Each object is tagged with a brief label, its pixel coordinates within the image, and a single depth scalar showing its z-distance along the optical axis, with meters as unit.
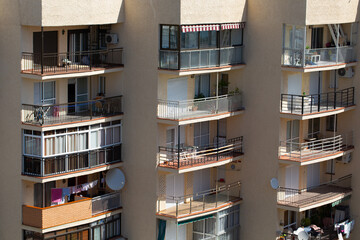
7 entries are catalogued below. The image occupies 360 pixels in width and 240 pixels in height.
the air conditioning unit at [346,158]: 62.97
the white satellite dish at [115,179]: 58.91
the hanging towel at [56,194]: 57.12
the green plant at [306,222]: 62.39
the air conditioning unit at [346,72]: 62.19
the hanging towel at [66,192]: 57.41
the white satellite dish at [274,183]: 60.12
